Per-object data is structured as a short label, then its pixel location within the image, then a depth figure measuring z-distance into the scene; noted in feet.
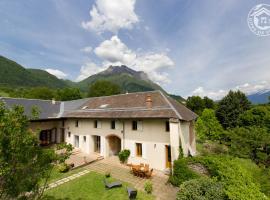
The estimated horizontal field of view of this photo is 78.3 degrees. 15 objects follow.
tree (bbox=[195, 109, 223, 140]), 108.88
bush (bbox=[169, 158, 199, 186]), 43.62
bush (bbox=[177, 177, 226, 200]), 30.60
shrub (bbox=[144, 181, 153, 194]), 40.60
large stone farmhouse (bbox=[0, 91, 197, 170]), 53.31
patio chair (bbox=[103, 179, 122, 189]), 42.90
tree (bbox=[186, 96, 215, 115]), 166.40
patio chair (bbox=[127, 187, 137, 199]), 37.45
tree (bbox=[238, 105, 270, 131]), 96.32
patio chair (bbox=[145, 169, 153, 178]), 49.13
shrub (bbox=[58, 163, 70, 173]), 55.35
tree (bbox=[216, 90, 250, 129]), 125.70
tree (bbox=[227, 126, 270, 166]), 62.54
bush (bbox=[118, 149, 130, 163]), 60.90
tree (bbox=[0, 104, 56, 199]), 15.85
